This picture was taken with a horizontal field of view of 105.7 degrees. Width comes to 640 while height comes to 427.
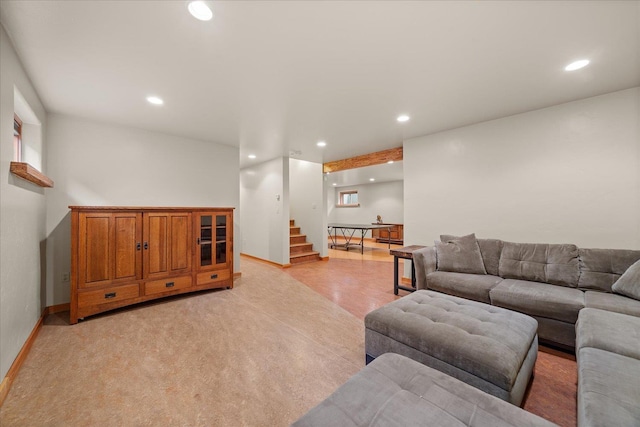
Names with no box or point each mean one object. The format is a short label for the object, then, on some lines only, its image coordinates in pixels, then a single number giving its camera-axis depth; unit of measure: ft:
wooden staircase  18.55
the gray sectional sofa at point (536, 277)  6.75
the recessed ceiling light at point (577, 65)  6.61
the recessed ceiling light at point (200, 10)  4.65
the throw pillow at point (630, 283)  6.58
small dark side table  11.11
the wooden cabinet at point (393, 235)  28.94
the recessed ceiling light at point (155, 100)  8.45
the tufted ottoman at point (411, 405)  2.85
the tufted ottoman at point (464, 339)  4.28
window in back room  35.54
